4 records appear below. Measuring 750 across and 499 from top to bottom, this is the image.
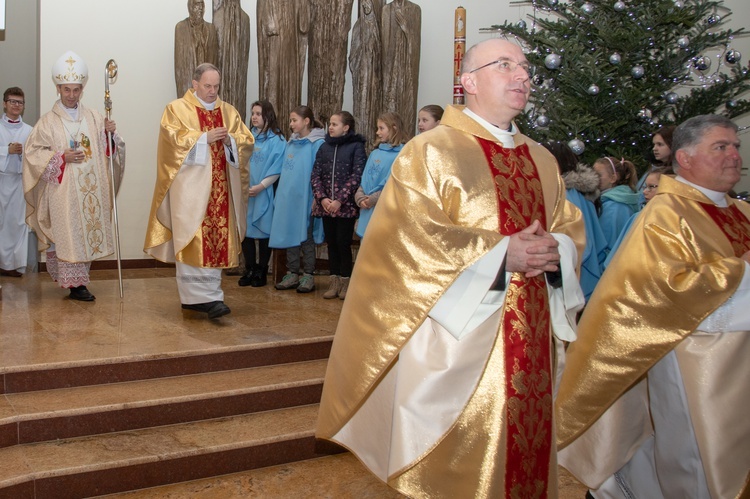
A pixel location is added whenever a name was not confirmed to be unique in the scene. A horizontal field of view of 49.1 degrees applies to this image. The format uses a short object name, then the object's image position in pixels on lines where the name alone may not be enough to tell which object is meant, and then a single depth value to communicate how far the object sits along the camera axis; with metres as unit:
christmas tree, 7.18
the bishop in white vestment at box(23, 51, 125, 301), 6.51
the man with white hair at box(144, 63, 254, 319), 5.78
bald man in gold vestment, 2.76
